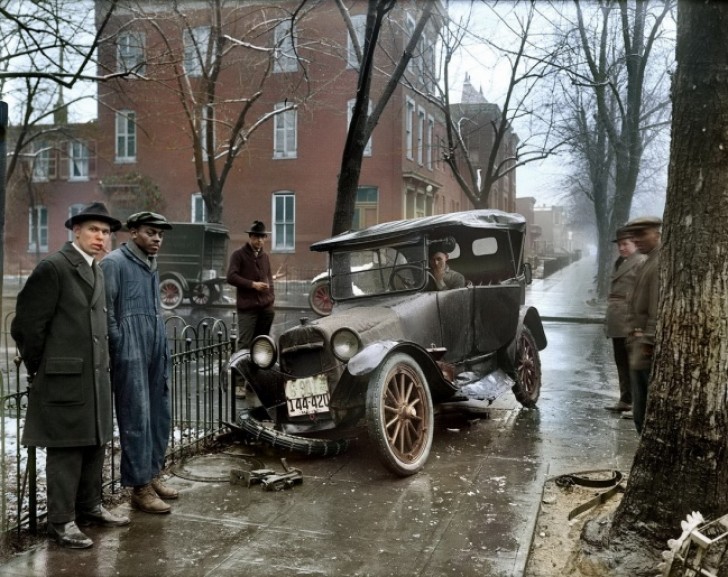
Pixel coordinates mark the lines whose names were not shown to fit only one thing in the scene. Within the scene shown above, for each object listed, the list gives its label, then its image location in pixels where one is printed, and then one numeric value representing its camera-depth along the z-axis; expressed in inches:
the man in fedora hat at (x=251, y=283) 331.3
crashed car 218.2
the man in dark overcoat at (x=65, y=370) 154.4
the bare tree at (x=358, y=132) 402.0
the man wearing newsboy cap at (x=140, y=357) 174.2
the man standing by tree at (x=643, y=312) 216.1
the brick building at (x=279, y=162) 1101.1
